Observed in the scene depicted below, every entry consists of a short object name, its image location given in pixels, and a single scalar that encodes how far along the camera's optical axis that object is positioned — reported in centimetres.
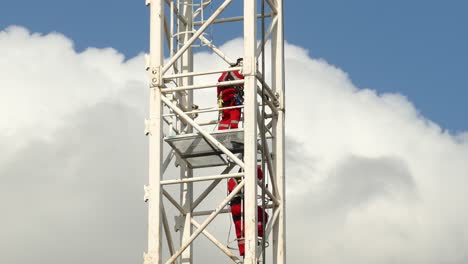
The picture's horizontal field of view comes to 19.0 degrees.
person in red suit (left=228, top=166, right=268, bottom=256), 3284
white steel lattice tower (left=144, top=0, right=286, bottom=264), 3188
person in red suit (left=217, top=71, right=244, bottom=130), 3344
